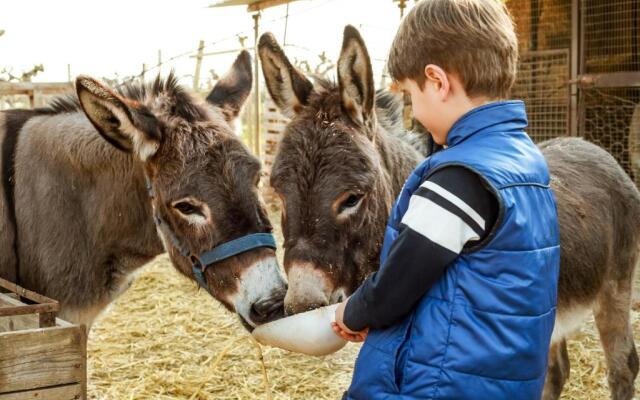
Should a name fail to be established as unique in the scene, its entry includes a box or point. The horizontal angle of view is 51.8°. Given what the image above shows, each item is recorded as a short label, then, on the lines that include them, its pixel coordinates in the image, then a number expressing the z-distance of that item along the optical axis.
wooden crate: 1.86
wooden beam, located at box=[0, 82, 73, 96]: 9.02
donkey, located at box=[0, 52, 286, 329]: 2.54
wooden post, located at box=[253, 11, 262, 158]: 7.47
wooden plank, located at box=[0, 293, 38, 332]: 2.19
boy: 1.48
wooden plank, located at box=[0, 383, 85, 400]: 1.87
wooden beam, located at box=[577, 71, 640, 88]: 7.22
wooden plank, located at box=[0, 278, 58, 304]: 2.12
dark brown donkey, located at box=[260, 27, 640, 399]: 2.29
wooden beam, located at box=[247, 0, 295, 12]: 7.95
